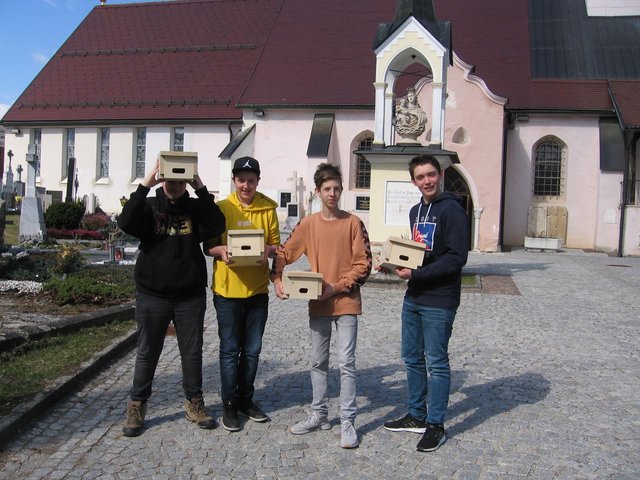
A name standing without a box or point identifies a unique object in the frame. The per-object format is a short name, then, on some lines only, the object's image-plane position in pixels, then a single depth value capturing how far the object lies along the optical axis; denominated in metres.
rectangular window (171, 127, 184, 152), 29.91
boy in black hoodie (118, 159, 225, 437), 4.58
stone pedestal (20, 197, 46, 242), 17.97
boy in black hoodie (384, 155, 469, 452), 4.43
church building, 22.95
